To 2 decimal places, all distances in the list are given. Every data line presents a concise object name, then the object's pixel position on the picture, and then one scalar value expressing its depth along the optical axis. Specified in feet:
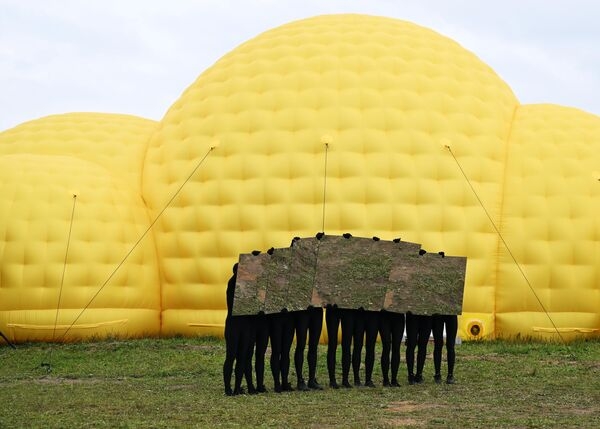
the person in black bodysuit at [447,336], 45.55
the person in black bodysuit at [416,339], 45.44
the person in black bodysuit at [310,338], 42.88
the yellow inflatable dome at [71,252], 62.13
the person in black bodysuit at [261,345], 42.16
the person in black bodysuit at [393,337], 44.73
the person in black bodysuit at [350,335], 44.06
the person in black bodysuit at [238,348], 41.63
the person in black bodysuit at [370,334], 44.21
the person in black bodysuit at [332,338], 44.04
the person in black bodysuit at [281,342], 42.39
